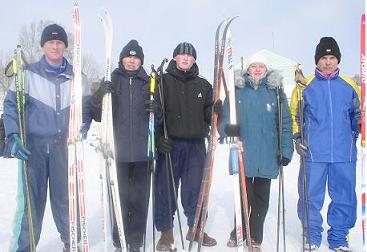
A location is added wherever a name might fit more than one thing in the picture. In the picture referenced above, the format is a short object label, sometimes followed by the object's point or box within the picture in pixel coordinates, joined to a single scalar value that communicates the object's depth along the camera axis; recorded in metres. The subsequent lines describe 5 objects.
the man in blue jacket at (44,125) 3.49
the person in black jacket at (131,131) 3.70
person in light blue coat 3.80
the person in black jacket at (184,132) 3.96
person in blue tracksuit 3.87
